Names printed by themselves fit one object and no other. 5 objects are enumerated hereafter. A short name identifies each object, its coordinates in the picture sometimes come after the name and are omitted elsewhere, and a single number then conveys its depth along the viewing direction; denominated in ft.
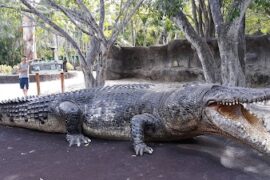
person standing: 22.82
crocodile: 5.94
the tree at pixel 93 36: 13.94
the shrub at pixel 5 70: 42.23
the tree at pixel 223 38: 14.05
